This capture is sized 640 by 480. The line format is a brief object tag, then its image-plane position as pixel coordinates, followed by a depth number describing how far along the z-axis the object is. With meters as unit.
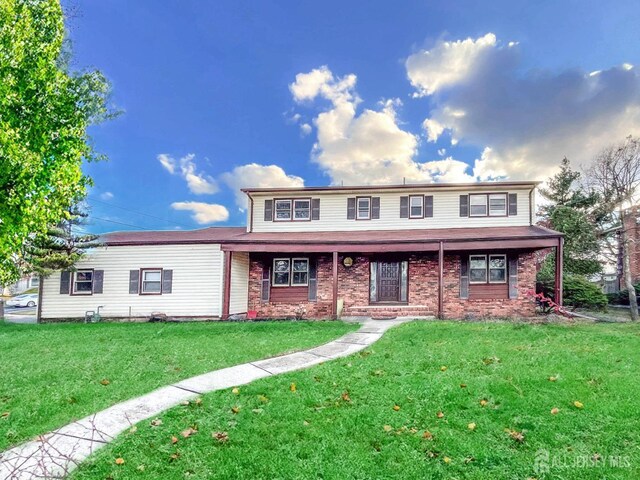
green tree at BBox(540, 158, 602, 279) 18.97
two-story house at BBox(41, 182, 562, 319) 13.84
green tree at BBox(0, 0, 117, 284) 6.10
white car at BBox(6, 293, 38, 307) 28.12
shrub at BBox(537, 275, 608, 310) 15.80
